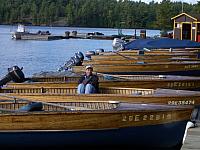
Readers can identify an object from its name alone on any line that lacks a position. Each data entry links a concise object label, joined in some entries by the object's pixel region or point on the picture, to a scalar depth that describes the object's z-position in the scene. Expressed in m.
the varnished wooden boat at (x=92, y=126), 13.16
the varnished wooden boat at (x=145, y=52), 30.02
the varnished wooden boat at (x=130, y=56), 27.91
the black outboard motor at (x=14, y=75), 18.89
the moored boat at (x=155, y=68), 25.00
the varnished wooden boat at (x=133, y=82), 18.52
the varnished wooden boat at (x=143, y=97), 15.01
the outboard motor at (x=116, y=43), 47.76
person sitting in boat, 15.71
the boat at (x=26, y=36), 97.62
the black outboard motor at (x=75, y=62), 25.45
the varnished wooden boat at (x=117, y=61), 26.35
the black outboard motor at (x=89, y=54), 29.88
